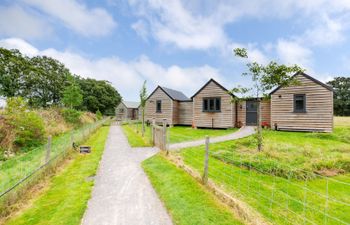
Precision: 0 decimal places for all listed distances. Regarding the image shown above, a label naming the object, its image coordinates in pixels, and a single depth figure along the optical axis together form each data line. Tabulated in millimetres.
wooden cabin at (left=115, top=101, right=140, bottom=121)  48431
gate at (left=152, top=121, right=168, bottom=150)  10861
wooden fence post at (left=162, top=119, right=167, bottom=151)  10789
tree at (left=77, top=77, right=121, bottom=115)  59662
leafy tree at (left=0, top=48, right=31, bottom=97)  40697
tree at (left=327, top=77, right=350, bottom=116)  56062
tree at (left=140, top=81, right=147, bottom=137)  18109
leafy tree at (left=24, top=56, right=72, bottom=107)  48328
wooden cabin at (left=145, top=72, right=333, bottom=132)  17922
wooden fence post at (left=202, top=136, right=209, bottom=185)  6059
